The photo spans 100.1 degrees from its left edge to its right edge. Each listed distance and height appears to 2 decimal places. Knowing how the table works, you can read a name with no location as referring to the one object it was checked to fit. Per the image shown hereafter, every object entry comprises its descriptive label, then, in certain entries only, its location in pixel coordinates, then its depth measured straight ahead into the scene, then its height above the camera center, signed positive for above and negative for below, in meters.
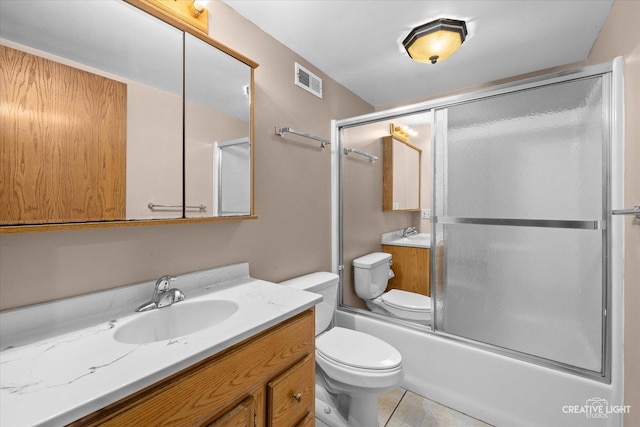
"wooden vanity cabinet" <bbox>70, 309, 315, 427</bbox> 0.62 -0.50
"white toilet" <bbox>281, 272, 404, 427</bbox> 1.31 -0.78
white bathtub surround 1.33 -0.96
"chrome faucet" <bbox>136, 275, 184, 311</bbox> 1.04 -0.32
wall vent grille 1.86 +0.96
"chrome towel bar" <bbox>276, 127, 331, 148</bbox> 1.68 +0.53
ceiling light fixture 1.53 +1.03
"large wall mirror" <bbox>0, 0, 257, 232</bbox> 0.80 +0.36
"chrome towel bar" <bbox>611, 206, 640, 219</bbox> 0.97 +0.01
